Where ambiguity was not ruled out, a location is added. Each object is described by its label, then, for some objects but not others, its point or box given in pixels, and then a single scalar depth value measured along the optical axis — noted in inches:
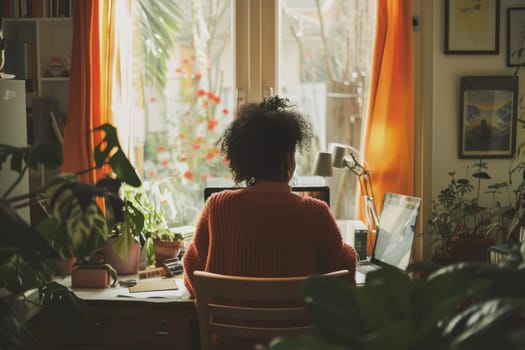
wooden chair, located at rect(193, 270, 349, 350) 68.0
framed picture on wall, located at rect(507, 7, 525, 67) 123.3
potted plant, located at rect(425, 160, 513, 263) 114.3
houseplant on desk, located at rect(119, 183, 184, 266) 110.0
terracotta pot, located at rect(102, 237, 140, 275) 107.8
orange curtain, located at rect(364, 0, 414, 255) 119.3
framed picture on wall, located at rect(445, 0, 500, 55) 122.3
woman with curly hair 77.9
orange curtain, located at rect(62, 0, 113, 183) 119.9
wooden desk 93.3
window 127.4
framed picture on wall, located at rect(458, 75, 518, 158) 123.4
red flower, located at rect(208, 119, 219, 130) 130.0
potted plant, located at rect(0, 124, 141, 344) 43.5
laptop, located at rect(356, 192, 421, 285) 102.3
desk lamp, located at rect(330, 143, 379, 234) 114.6
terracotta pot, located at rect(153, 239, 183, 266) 109.7
